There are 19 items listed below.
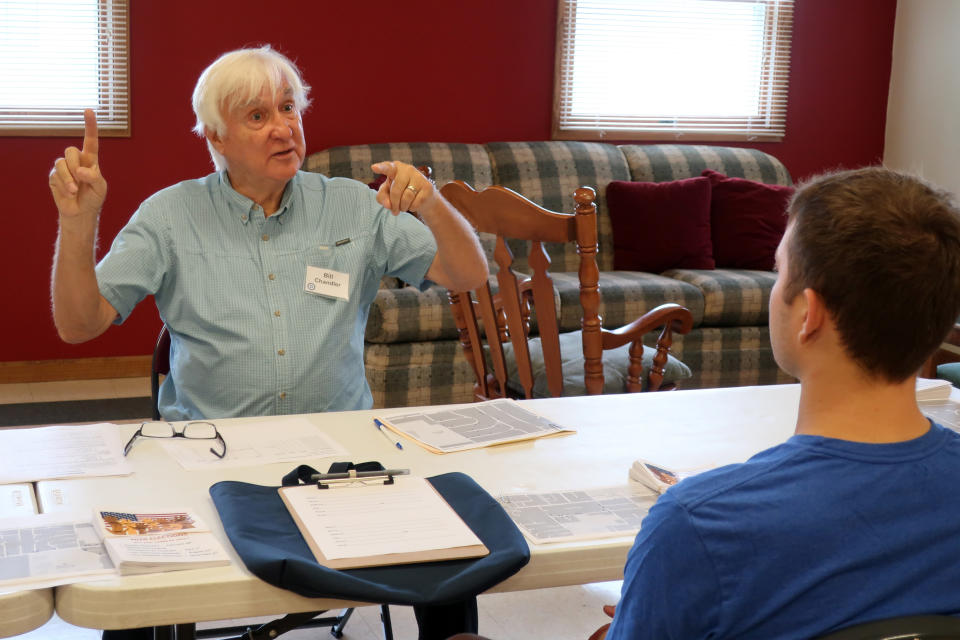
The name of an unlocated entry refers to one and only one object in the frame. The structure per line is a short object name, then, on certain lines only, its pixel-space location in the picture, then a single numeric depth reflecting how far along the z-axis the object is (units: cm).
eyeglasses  162
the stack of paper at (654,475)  143
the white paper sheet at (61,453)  144
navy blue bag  111
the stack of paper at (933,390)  201
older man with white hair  207
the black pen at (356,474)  139
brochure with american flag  113
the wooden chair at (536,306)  255
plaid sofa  401
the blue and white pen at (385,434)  161
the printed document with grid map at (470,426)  164
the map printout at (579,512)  129
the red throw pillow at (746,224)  486
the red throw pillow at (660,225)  477
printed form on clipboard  117
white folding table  110
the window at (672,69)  535
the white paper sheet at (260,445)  152
